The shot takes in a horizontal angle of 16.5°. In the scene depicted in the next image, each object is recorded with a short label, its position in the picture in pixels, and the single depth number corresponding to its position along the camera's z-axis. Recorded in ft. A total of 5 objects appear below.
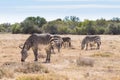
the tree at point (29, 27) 302.49
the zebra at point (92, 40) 145.89
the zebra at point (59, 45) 111.30
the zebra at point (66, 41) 144.56
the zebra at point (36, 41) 88.02
